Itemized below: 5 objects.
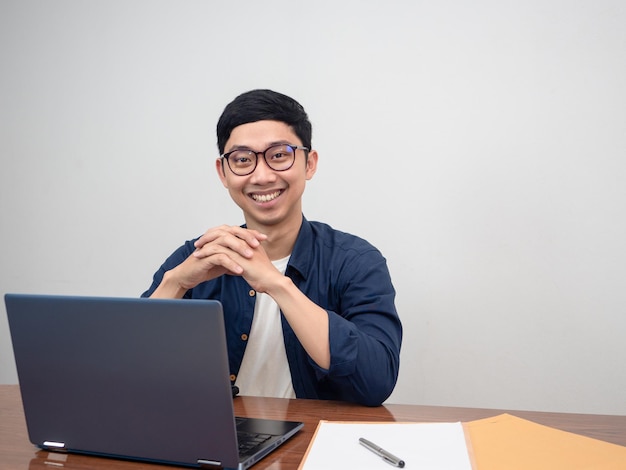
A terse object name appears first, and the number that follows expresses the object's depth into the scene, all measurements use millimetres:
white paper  900
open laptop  880
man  1447
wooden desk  979
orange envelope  887
